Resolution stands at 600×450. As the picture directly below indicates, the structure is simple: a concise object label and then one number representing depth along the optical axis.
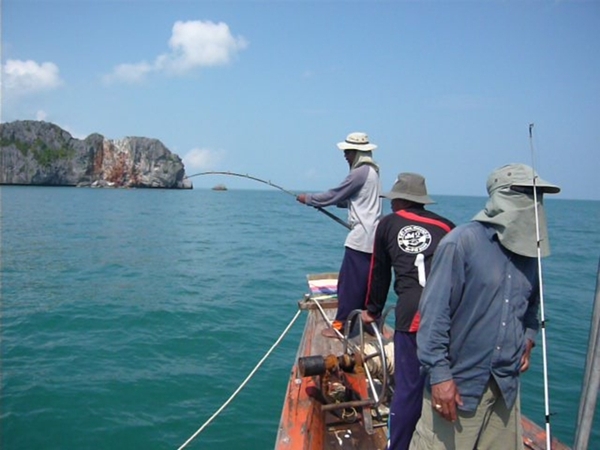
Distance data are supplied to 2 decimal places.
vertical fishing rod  2.13
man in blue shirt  2.24
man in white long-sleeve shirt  4.31
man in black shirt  2.87
